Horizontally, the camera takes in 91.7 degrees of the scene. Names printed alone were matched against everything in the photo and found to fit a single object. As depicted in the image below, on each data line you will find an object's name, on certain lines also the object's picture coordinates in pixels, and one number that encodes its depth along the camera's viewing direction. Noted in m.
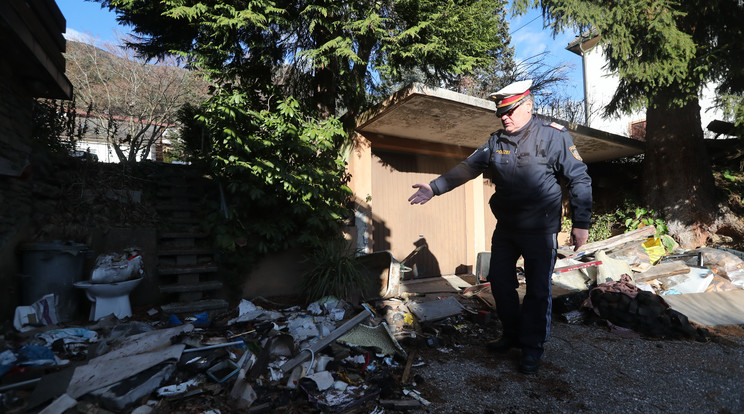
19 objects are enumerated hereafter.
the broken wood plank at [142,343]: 2.39
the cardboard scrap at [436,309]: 3.60
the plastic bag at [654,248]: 6.15
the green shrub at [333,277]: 4.20
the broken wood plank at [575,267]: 4.80
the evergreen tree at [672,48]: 5.01
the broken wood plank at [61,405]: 1.80
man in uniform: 2.43
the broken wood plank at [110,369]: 2.05
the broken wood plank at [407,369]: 2.32
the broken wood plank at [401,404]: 1.97
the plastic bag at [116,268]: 3.46
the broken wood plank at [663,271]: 4.96
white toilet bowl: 3.40
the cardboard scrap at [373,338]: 2.72
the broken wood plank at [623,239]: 6.23
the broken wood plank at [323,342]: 2.40
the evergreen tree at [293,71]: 4.05
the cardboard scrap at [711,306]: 3.84
